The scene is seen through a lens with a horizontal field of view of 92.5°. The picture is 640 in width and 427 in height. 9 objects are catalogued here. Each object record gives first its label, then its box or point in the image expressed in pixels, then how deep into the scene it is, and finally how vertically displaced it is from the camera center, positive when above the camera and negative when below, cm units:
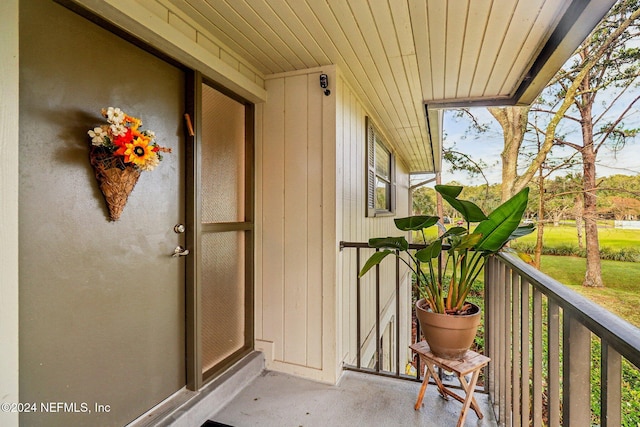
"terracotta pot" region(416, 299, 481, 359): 173 -68
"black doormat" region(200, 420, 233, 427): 180 -124
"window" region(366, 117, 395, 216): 367 +56
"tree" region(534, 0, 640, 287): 671 +283
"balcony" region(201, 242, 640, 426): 76 -77
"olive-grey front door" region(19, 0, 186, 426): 120 -12
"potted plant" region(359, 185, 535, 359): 159 -26
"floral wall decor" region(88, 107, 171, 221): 136 +27
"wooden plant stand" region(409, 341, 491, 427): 171 -88
